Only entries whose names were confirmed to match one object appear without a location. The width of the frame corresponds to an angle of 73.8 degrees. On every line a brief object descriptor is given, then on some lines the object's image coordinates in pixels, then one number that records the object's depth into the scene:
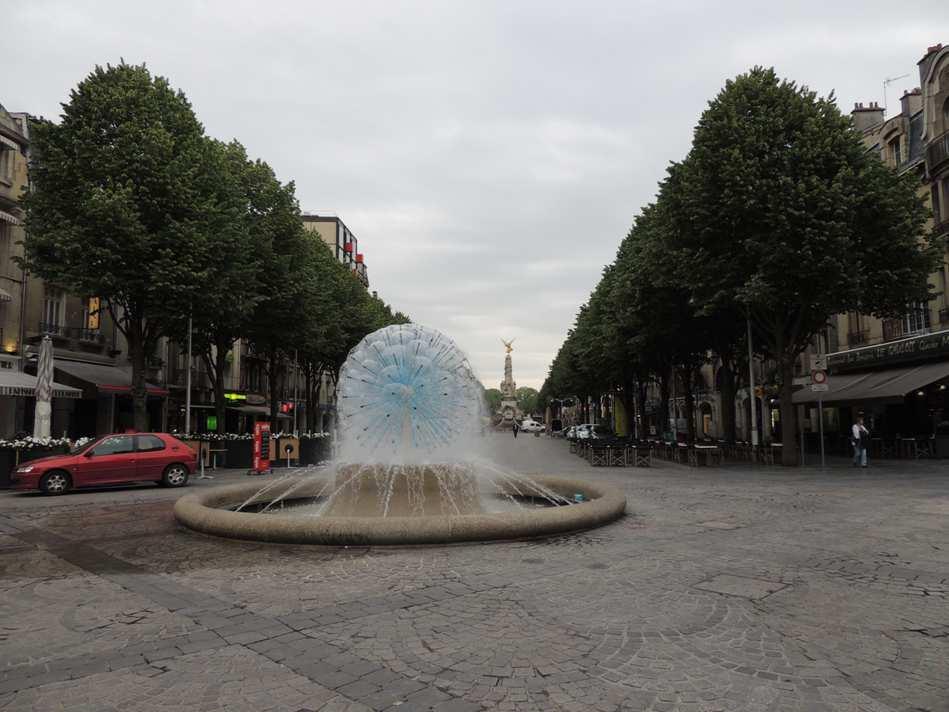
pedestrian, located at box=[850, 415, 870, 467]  22.88
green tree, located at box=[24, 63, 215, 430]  21.80
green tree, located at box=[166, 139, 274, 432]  24.27
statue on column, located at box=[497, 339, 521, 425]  121.00
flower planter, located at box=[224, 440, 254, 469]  27.98
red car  16.33
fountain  10.62
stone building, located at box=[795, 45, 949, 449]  27.53
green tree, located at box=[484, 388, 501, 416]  135.73
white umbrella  20.00
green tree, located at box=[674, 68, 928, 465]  20.73
